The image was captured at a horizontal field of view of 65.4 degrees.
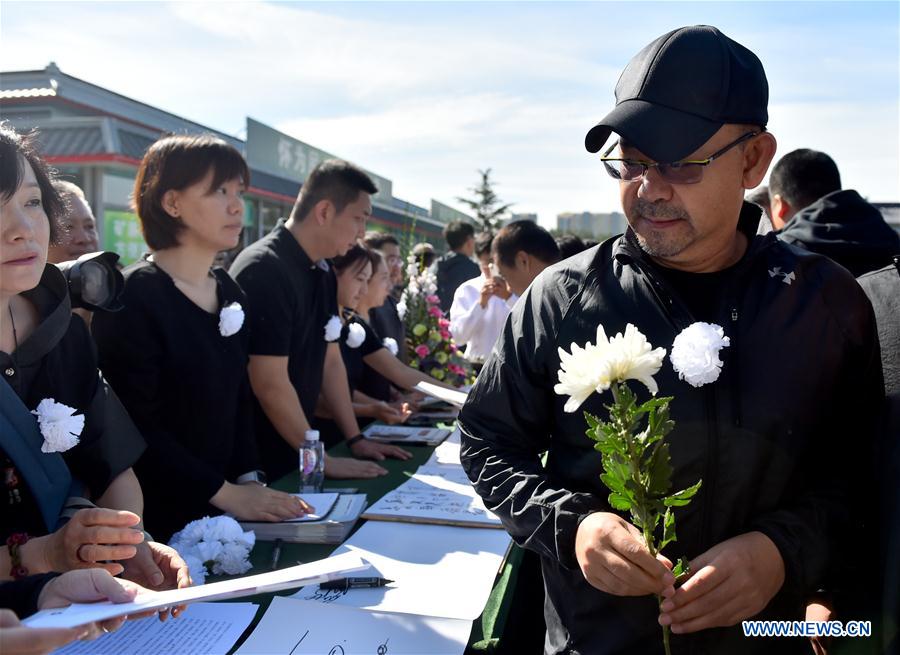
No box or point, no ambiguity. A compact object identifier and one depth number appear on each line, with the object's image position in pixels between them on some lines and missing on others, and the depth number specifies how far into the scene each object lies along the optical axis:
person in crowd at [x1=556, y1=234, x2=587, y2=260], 6.02
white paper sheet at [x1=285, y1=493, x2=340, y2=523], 2.28
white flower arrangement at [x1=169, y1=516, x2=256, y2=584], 1.93
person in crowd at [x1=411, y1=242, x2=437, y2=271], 8.39
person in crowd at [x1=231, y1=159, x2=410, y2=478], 3.08
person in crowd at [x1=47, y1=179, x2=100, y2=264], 3.24
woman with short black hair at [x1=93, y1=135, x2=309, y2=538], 2.31
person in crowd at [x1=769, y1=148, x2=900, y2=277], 3.13
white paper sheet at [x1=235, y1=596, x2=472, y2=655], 1.55
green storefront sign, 10.24
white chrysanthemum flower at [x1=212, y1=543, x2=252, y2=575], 1.94
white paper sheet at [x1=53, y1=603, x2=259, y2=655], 1.55
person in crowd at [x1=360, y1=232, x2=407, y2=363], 5.22
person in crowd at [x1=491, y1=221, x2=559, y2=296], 4.84
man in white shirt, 5.92
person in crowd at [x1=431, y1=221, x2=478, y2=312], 8.78
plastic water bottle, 2.75
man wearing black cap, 1.41
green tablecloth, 1.68
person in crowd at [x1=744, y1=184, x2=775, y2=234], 5.20
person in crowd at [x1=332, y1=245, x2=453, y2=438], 4.05
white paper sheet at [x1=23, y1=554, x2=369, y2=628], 1.15
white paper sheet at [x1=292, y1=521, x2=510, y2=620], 1.77
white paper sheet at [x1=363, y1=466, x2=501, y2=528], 2.39
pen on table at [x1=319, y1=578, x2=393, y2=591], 1.86
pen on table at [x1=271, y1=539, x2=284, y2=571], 2.03
